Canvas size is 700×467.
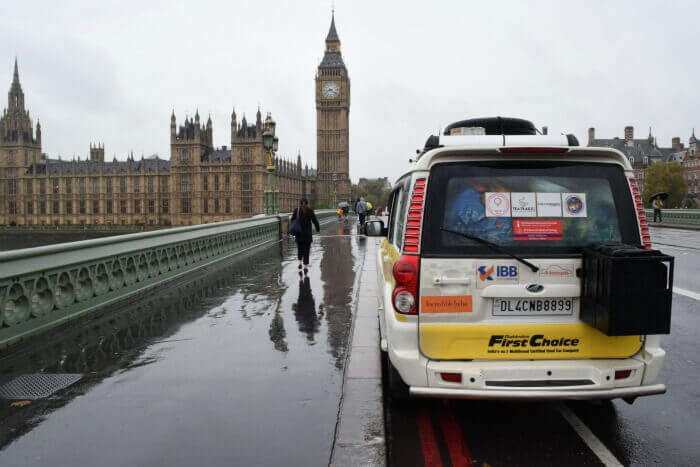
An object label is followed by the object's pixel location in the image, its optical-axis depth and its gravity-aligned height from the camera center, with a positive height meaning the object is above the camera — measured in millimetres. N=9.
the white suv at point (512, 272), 3711 -416
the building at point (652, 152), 99625 +11299
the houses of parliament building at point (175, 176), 104312 +7025
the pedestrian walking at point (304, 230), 12578 -448
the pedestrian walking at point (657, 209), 35750 +171
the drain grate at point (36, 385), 4531 -1523
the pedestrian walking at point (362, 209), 27078 +89
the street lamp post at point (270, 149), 20988 +2443
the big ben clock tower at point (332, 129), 125812 +18870
